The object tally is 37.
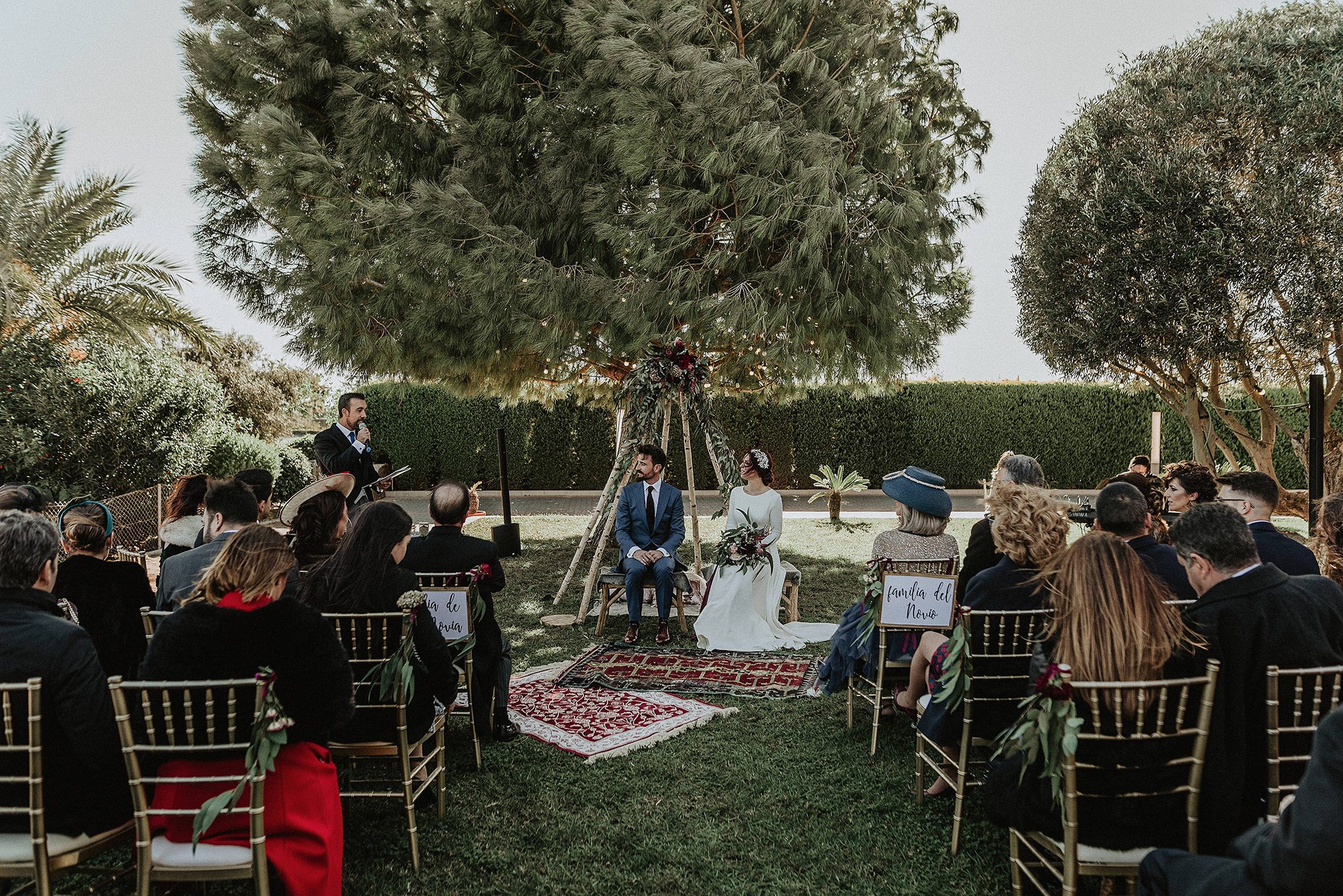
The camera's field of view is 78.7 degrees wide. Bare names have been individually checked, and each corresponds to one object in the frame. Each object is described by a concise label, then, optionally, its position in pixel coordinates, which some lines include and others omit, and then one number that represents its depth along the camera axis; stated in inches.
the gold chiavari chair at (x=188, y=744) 96.0
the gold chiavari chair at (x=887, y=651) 174.6
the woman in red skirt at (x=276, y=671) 102.4
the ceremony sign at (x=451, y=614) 162.1
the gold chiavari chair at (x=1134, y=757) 98.7
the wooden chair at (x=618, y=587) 280.2
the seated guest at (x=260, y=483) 195.0
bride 267.6
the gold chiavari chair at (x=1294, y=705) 99.3
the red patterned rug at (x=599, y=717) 186.5
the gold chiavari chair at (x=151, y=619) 129.0
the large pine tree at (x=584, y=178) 275.0
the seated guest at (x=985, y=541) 178.4
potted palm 548.4
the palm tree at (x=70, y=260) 438.6
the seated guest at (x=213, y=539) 156.6
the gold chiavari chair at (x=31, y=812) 94.1
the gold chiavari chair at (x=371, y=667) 130.5
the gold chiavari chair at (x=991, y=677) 134.6
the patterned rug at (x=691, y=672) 225.5
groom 274.2
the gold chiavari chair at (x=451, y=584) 162.6
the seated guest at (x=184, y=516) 193.0
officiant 287.3
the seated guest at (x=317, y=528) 169.0
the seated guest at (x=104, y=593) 144.6
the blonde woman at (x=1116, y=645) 103.4
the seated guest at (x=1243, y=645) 104.7
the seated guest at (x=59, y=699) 100.1
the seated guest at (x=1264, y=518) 154.3
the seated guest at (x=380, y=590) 138.4
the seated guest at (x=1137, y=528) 153.4
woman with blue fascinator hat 197.3
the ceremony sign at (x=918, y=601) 171.3
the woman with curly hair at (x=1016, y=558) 142.9
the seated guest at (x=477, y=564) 183.6
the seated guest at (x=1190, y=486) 207.3
